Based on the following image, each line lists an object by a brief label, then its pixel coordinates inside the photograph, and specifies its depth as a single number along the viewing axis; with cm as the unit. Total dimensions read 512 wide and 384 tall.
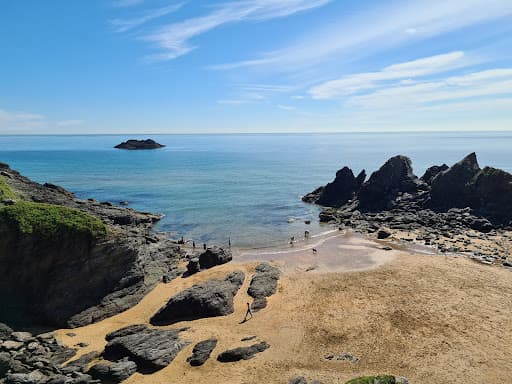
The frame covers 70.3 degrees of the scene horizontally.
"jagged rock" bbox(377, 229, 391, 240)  5573
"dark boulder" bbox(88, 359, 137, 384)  2305
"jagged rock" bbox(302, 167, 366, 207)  8406
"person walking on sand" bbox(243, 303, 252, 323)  3060
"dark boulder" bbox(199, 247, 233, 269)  4328
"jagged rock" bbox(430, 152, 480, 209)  6875
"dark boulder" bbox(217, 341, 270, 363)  2488
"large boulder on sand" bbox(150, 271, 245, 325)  3086
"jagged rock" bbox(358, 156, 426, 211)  7681
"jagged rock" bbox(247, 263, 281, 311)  3355
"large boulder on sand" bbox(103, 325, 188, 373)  2427
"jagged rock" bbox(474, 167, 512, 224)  6134
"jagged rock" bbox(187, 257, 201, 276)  4091
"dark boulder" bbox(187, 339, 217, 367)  2450
